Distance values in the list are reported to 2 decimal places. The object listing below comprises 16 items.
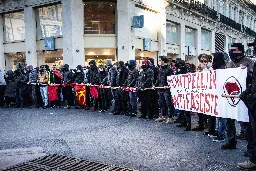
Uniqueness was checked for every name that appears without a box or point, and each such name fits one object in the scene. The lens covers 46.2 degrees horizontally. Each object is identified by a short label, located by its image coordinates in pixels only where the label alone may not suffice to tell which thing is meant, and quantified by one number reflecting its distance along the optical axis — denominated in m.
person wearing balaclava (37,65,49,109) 14.56
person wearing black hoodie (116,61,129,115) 11.71
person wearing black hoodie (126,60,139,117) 11.20
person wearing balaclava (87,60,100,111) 13.04
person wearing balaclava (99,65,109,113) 12.80
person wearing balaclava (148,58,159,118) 10.82
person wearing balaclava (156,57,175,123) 9.71
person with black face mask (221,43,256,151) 5.43
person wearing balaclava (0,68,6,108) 15.62
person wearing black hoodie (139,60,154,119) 10.55
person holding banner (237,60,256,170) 4.98
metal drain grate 5.10
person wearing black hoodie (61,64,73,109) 14.02
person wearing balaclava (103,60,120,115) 12.01
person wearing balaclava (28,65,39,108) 14.70
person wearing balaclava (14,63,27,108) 14.85
